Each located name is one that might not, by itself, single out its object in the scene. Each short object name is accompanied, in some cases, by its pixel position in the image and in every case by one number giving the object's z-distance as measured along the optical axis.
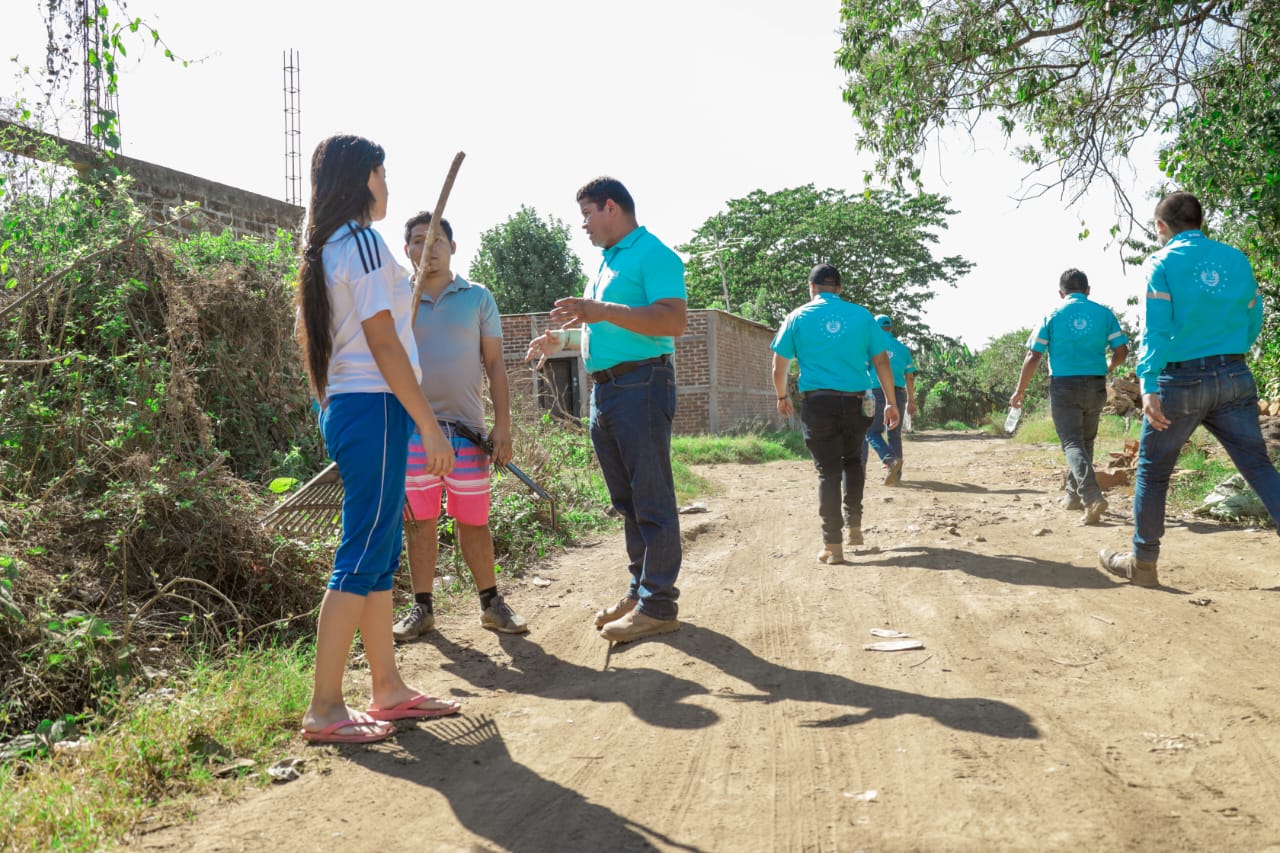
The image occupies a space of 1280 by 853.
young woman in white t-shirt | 2.97
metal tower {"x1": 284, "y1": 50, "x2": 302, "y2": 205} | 23.41
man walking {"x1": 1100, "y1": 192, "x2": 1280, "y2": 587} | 4.54
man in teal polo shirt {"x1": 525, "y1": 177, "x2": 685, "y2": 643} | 4.11
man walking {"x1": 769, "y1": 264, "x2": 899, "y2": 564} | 6.07
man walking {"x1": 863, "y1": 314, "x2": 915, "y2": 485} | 10.75
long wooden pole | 3.54
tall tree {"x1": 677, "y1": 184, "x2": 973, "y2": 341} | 37.12
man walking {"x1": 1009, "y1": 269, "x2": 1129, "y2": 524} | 7.34
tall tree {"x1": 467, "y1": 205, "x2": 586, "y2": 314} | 37.88
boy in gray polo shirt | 4.27
